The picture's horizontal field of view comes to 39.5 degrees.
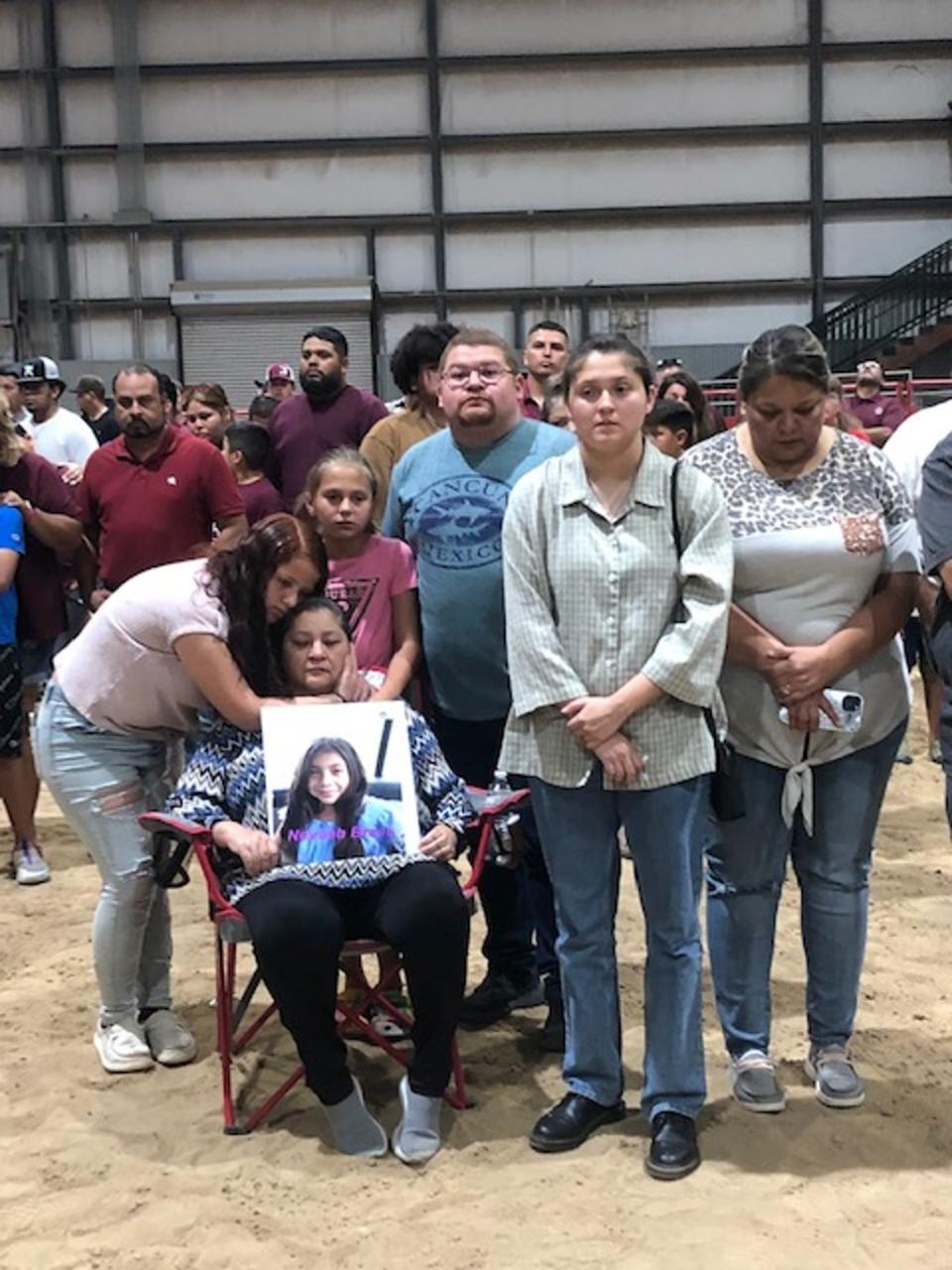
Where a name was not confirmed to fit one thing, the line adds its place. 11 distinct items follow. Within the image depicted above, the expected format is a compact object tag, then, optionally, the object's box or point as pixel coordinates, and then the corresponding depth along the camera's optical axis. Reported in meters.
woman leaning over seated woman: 2.65
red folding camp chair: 2.57
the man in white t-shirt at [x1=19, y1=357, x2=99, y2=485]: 5.95
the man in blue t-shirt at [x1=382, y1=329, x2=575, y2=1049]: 2.86
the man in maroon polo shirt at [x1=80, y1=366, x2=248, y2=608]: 4.12
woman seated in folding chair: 2.49
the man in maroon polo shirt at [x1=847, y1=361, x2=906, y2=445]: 8.70
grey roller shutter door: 14.33
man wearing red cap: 8.47
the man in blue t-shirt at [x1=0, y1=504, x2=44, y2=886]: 4.22
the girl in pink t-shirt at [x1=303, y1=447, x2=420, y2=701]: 2.96
